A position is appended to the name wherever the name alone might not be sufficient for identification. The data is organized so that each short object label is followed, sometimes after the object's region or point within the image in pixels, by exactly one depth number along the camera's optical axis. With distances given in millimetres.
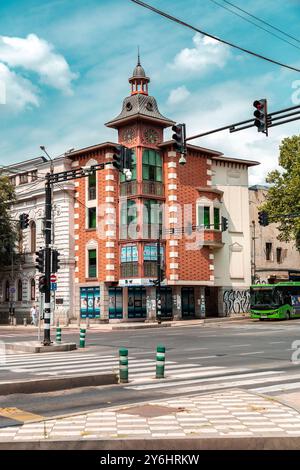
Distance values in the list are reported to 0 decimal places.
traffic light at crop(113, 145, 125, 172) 19438
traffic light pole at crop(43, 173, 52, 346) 22766
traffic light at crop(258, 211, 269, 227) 35125
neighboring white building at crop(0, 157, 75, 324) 47656
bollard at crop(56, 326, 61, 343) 24672
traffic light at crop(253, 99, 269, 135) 16344
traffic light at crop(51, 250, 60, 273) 23461
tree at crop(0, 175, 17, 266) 47312
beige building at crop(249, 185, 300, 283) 56719
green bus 44375
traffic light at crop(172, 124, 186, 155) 18409
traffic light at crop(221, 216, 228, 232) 34856
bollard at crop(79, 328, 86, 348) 23984
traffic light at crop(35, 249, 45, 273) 23448
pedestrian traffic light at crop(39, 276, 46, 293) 23031
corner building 44688
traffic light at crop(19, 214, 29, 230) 35672
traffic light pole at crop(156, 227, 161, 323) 41781
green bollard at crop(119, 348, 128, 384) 13867
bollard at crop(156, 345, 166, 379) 14633
